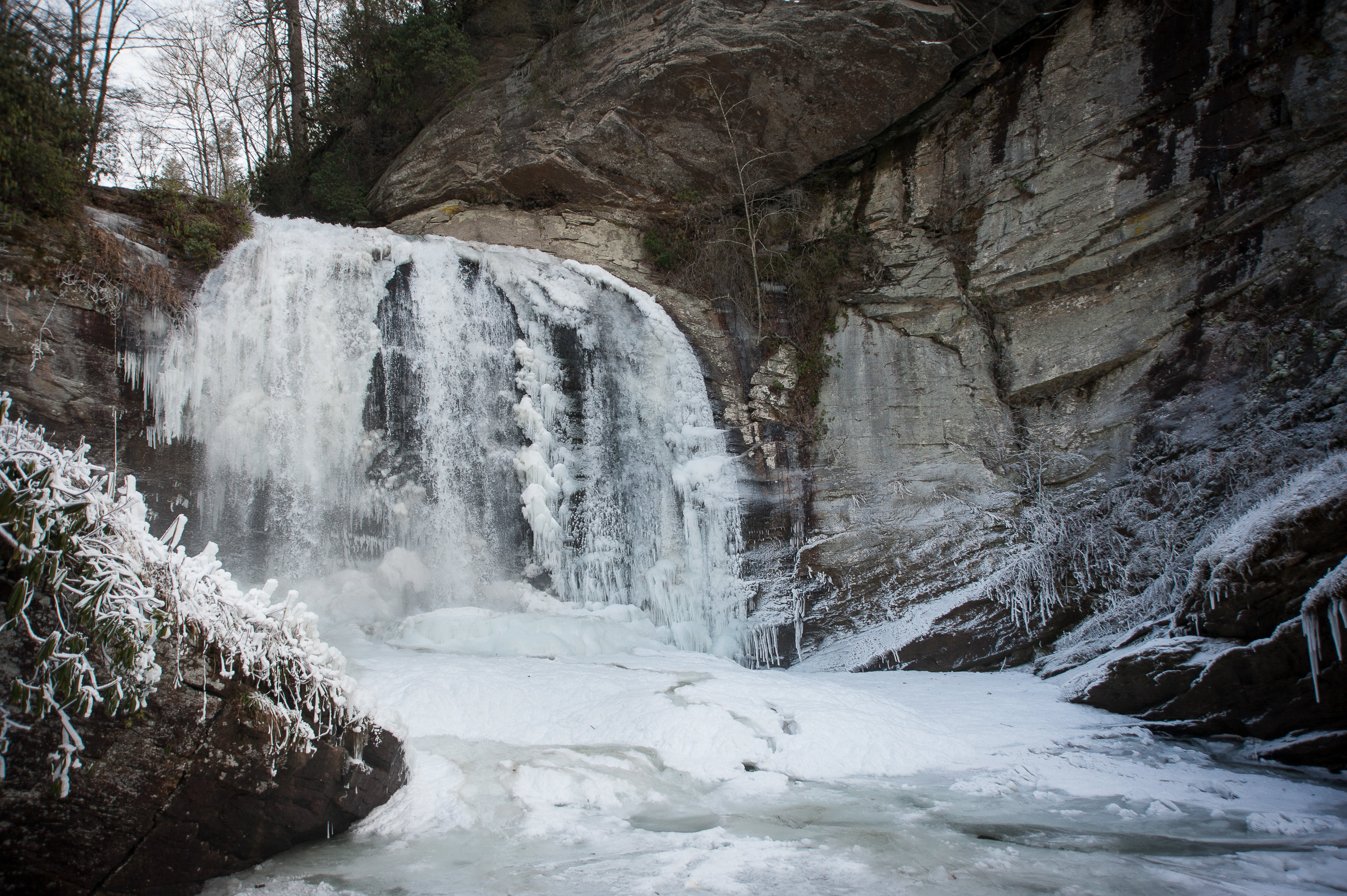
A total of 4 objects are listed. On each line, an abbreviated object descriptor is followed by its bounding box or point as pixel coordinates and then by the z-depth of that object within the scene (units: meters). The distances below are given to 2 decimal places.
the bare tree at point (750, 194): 10.67
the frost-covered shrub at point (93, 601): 2.65
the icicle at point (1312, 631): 4.68
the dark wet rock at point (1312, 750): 4.71
